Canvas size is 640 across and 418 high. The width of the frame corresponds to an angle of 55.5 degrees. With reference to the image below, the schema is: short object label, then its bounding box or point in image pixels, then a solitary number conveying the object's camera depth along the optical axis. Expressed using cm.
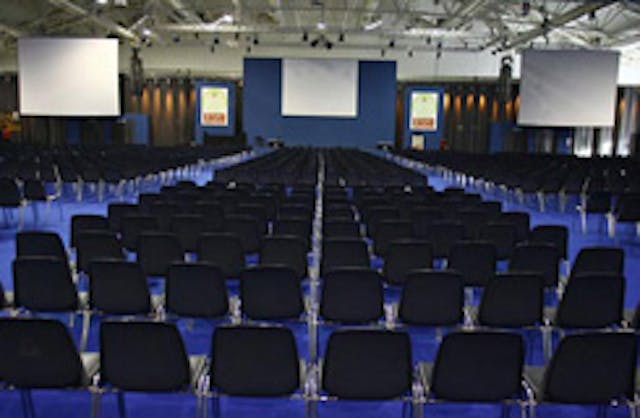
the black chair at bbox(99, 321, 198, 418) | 279
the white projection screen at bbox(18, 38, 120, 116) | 1878
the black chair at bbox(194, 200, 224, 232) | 602
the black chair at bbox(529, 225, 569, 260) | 588
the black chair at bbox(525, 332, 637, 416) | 275
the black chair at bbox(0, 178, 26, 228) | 881
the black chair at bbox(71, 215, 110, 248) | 586
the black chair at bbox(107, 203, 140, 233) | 659
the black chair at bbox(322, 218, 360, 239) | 591
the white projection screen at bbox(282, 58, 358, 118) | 2686
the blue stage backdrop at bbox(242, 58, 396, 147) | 3038
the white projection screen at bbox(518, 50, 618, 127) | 2006
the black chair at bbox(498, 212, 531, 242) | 664
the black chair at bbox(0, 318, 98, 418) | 278
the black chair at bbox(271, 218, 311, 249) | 593
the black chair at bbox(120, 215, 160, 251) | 584
